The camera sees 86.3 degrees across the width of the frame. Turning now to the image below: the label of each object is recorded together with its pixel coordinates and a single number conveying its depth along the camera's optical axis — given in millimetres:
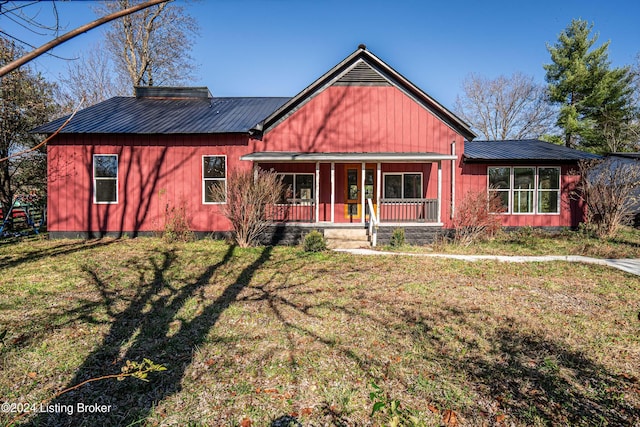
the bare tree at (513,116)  31250
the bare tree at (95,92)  21812
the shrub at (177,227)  10984
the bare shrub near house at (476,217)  10859
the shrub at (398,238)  10734
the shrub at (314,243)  9781
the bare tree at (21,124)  13612
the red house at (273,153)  11914
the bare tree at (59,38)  1605
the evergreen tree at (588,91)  26328
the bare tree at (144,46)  21797
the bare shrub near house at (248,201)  10078
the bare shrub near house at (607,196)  11867
